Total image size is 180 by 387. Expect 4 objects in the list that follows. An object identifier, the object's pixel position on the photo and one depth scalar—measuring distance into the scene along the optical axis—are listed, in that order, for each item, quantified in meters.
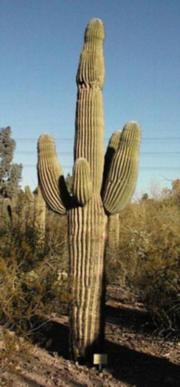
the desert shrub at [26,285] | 5.73
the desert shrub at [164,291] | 7.79
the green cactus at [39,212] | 12.79
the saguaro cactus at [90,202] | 6.48
